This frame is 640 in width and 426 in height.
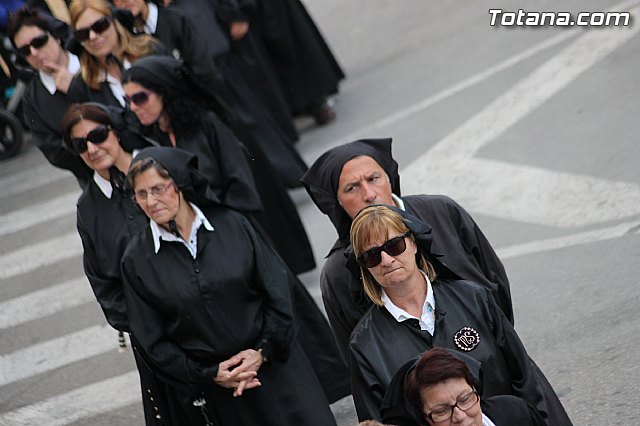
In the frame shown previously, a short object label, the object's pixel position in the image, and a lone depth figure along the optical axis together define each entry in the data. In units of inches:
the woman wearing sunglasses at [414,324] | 355.3
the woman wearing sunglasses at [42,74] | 639.1
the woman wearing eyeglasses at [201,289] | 440.8
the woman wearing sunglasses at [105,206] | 490.3
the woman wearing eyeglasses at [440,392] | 316.8
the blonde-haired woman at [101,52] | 611.8
